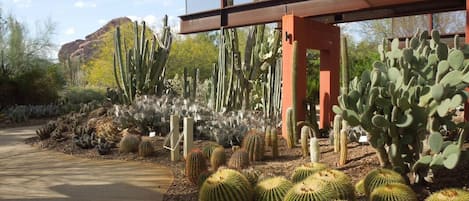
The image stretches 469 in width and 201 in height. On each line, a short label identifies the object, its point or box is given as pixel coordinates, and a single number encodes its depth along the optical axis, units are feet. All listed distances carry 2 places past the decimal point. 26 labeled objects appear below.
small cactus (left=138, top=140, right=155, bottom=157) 24.76
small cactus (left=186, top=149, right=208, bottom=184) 17.71
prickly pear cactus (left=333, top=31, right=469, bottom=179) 14.24
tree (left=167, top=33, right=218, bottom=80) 88.84
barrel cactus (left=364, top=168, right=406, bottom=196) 13.78
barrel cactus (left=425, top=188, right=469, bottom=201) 11.78
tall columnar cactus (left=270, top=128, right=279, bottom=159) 21.85
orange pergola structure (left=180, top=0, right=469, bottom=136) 26.40
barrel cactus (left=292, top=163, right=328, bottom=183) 14.87
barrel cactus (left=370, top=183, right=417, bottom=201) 12.17
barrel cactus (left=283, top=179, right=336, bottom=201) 11.76
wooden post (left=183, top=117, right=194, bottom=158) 22.41
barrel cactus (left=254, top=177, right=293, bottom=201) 13.12
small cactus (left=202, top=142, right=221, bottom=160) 21.75
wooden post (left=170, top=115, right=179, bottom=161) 23.11
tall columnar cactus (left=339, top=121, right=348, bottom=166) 18.56
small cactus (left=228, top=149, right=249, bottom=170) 19.02
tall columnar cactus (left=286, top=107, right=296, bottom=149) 23.22
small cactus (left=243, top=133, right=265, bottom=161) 21.09
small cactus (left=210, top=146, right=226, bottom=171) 19.35
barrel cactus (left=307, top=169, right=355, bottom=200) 12.92
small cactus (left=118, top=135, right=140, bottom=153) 26.00
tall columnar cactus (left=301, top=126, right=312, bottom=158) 20.56
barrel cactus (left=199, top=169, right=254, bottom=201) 13.32
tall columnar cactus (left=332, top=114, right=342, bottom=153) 20.29
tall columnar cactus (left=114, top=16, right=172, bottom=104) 38.34
